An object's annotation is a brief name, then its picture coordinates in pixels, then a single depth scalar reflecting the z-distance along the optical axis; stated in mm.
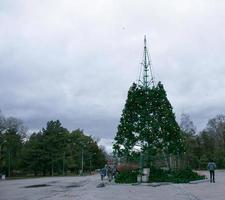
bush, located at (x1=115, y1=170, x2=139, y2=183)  18960
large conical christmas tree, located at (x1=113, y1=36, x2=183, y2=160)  19342
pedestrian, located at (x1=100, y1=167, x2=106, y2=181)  26462
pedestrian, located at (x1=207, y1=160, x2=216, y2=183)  17797
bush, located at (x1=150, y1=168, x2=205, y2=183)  18405
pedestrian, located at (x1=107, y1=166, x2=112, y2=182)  24176
